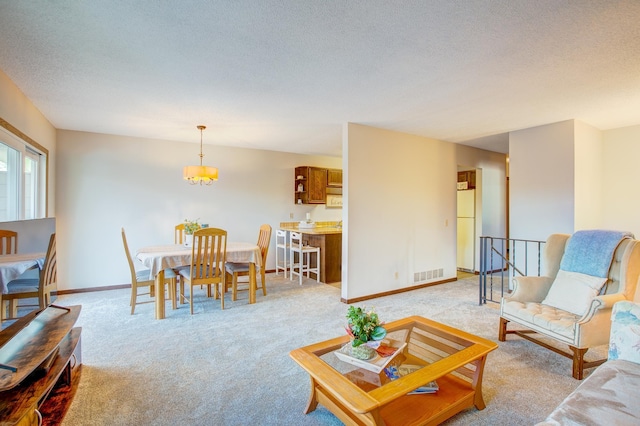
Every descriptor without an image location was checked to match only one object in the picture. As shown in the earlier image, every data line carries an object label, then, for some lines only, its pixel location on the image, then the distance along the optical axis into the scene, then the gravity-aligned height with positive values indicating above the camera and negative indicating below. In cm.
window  255 +33
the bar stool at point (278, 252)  615 -81
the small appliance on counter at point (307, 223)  641 -22
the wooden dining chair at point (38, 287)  133 -36
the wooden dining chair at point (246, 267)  426 -76
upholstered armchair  231 -66
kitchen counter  542 -34
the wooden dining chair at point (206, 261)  373 -60
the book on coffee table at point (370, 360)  176 -85
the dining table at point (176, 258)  362 -57
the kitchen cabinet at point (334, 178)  687 +77
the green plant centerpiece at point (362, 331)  184 -71
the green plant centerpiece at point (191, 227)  412 -20
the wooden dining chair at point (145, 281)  368 -83
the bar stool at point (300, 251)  530 -66
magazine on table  179 -92
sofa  128 -82
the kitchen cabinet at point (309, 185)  649 +57
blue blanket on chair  262 -32
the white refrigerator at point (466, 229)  616 -31
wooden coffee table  150 -88
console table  134 -71
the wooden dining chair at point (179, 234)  487 -35
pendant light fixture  406 +51
